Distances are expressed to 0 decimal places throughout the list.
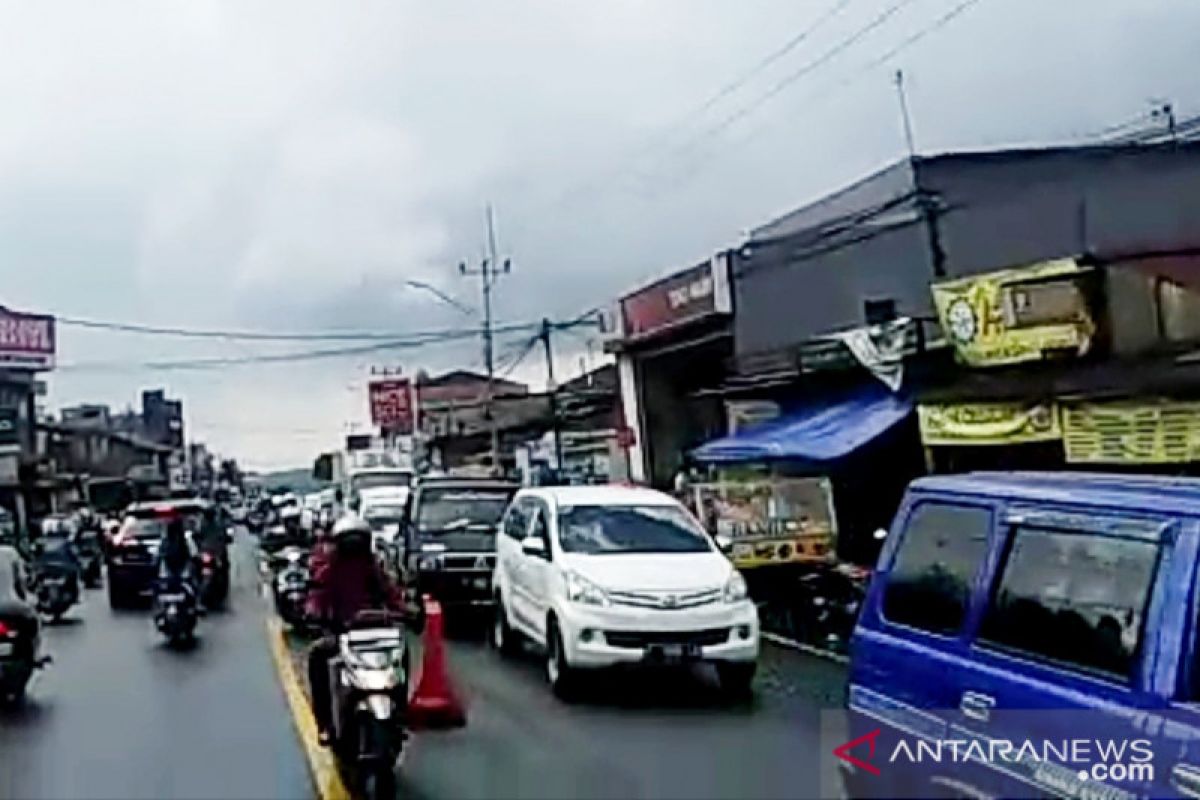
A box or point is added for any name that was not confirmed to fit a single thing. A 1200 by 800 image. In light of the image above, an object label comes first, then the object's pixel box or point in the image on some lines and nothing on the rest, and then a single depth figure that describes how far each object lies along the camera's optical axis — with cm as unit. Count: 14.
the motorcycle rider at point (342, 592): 1190
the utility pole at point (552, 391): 4759
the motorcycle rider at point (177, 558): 2506
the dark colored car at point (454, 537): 2461
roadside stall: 2173
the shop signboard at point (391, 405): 8050
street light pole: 5956
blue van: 573
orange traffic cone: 1423
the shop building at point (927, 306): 1888
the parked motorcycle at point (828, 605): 1834
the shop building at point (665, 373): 3528
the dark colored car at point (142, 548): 3397
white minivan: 1588
